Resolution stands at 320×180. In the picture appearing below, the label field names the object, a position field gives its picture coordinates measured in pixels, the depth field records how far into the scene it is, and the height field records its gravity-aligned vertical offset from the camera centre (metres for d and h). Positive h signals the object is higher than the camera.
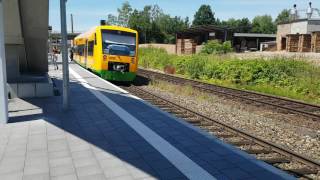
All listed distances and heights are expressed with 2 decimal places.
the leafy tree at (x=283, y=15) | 92.67 +19.53
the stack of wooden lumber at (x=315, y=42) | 21.58 +2.07
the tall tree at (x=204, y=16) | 89.31 +18.12
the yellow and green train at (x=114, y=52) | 12.38 +0.69
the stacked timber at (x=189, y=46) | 29.84 +2.36
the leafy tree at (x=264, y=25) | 79.45 +14.26
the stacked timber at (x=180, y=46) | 31.83 +2.52
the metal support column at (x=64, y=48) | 5.96 +0.42
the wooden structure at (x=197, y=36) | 30.96 +4.47
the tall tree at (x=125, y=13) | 69.21 +14.88
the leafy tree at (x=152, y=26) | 64.03 +11.00
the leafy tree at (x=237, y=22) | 84.90 +15.50
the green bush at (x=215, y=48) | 25.62 +1.84
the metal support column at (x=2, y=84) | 4.92 -0.39
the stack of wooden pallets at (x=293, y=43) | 23.97 +2.19
